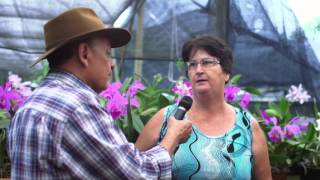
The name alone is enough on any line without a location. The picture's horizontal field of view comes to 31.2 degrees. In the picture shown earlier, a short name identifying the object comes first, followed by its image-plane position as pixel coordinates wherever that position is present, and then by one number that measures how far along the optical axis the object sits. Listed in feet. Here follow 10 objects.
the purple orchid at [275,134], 10.03
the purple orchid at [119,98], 8.89
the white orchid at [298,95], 11.18
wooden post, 12.46
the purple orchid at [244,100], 10.41
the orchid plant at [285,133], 10.06
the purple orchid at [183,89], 10.08
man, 4.72
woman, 7.72
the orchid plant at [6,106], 9.16
